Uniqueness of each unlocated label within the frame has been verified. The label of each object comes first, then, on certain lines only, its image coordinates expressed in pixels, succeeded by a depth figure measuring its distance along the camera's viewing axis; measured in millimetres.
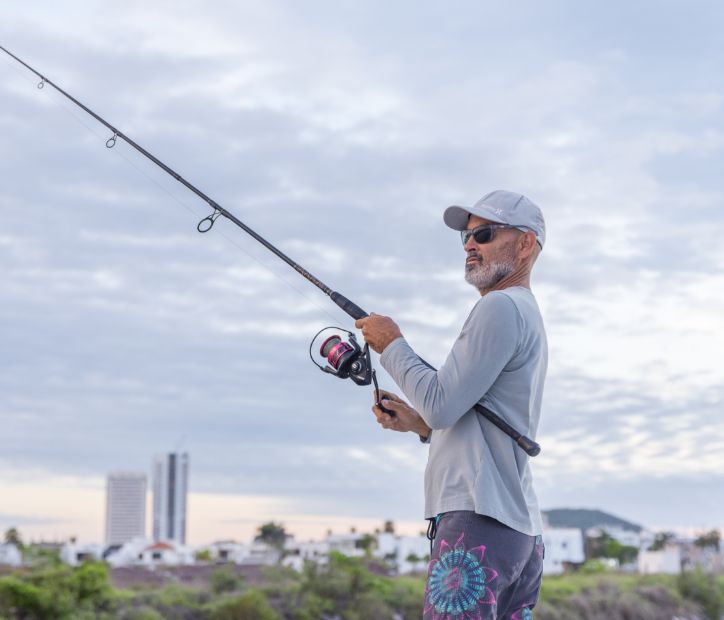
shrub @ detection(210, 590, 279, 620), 15055
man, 2787
